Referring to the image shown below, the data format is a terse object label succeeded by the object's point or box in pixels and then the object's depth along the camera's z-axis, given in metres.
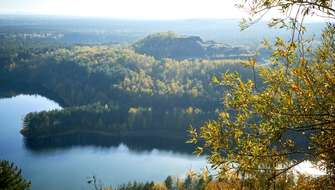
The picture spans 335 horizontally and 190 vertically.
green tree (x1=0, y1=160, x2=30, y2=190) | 32.22
